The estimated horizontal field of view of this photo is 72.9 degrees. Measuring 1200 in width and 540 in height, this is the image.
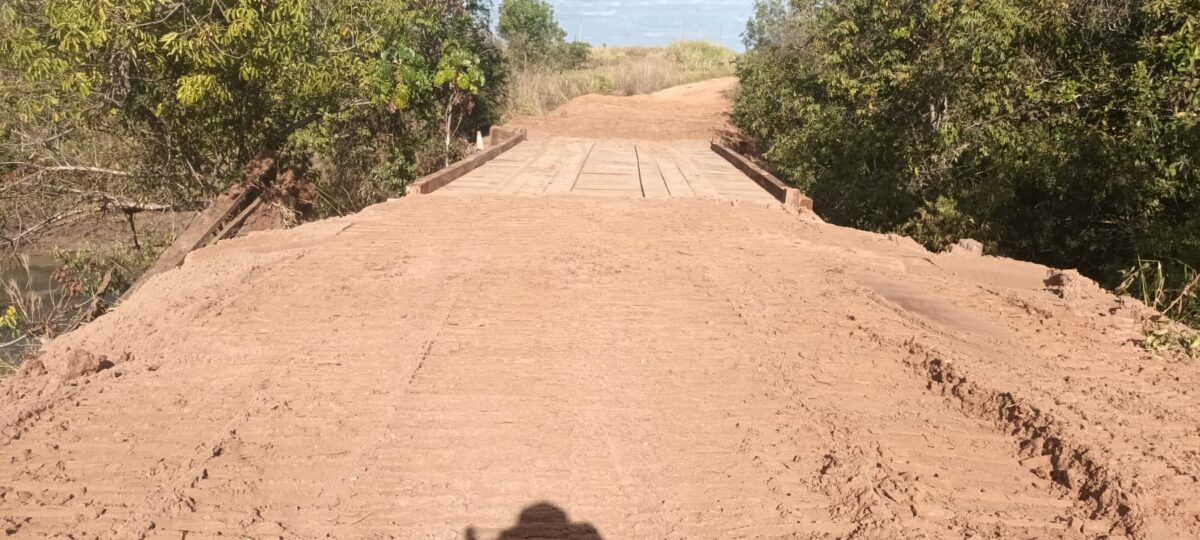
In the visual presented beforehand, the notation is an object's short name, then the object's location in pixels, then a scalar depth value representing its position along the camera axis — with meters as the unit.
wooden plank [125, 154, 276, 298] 6.40
